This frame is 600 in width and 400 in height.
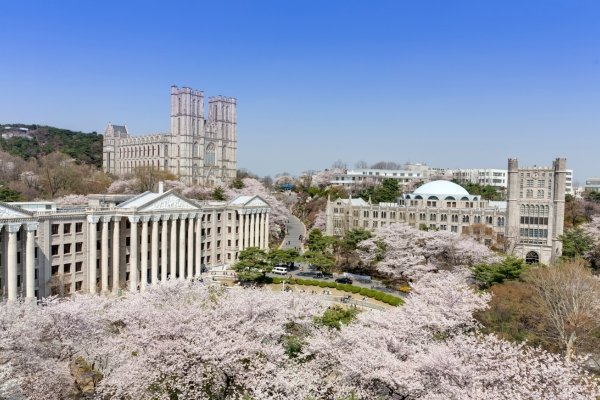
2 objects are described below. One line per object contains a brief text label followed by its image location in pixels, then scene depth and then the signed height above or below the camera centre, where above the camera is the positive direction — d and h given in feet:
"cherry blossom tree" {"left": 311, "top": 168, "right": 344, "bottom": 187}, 521.65 +0.11
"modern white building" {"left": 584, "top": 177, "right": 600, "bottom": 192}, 591.29 +2.13
